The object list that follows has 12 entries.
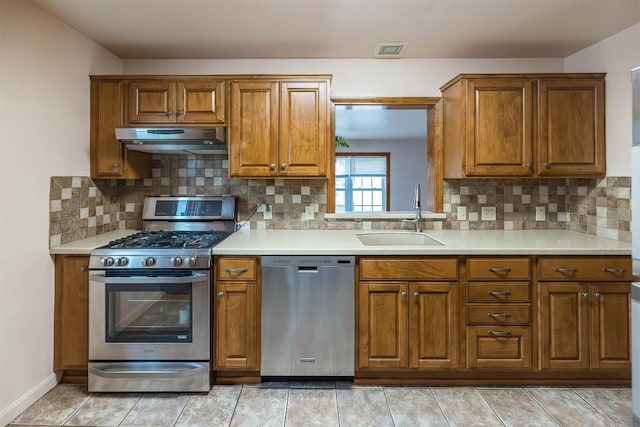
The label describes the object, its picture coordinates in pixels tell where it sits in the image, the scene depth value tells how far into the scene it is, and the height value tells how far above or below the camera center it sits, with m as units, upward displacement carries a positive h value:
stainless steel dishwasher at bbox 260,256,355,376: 2.34 -0.61
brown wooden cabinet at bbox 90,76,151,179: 2.73 +0.63
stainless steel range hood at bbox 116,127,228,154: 2.52 +0.52
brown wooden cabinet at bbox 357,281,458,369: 2.34 -0.67
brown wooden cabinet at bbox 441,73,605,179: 2.67 +0.67
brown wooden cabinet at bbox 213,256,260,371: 2.35 -0.58
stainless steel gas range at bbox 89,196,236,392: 2.29 -0.62
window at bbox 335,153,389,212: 7.68 +0.70
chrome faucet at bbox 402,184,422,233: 2.94 +0.01
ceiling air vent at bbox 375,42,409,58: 2.77 +1.24
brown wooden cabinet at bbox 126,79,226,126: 2.75 +0.81
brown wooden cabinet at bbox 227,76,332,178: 2.73 +0.65
